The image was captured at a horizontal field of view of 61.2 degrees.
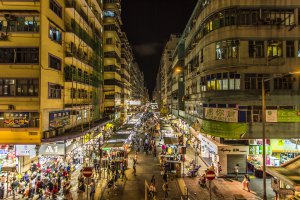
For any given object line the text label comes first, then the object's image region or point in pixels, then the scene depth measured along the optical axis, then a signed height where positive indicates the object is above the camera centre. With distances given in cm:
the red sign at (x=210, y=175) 1468 -419
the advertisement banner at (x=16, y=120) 2291 -151
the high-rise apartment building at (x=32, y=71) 2292 +311
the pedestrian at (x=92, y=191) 2189 -763
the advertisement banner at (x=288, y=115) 2583 -130
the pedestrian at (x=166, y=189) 2198 -748
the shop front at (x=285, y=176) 1499 -437
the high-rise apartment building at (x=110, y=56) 5653 +1071
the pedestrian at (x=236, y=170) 2644 -704
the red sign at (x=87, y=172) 1641 -446
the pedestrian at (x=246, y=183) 2291 -725
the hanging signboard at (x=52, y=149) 2337 -429
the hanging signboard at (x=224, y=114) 2656 -125
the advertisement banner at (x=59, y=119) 2516 -167
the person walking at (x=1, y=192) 2088 -730
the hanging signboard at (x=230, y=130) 2602 -278
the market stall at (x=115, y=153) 2981 -637
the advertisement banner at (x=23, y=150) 2267 -418
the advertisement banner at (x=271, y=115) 2628 -126
